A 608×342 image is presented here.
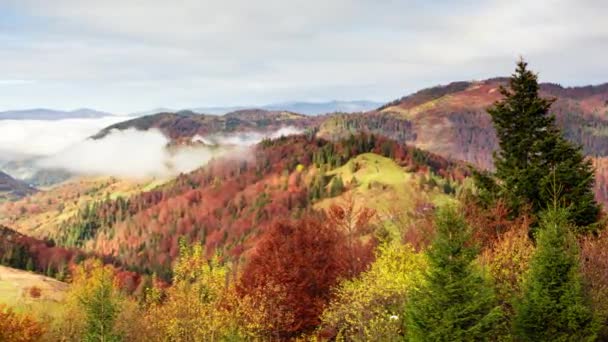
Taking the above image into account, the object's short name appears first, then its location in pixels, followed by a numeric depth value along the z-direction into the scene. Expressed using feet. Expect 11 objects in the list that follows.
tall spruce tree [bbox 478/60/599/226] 197.47
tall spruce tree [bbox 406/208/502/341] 134.72
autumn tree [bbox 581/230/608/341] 155.12
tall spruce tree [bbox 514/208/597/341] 146.82
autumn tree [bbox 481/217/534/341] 169.27
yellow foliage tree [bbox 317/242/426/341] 155.63
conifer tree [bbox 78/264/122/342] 185.47
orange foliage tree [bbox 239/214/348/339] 235.40
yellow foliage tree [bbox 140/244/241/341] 185.06
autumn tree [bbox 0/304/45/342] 201.57
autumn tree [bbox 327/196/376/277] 258.98
